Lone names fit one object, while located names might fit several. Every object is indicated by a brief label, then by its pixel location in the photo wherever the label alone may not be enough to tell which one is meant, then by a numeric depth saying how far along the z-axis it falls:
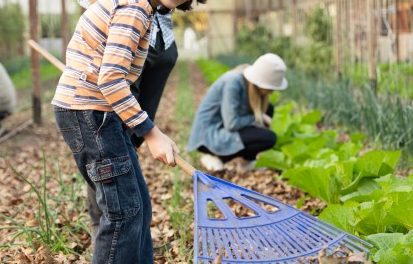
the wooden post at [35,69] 6.81
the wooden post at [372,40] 6.01
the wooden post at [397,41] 6.05
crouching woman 4.64
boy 2.09
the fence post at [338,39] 7.77
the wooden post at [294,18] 11.58
